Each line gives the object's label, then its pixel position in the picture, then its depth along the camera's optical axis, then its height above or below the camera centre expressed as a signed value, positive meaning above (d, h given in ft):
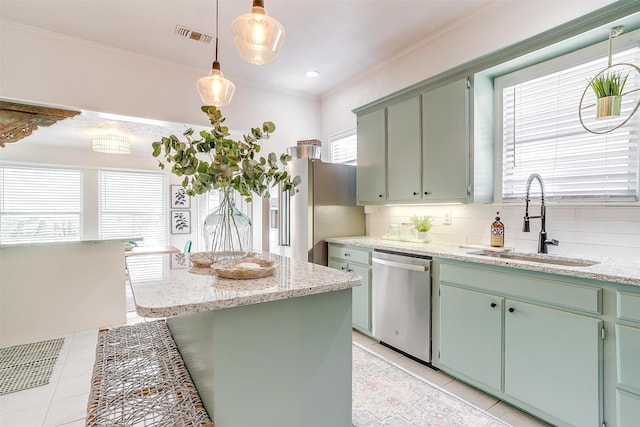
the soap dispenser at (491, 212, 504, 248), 8.05 -0.58
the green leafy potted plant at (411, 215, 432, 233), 9.83 -0.38
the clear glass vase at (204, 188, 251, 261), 4.96 -0.30
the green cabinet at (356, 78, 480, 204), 8.25 +1.97
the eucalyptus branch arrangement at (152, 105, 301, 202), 4.42 +0.74
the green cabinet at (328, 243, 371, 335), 9.96 -1.99
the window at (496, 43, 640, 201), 6.28 +1.64
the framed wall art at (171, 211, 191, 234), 22.17 -0.69
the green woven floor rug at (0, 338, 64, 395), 7.74 -4.25
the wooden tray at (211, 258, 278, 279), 4.20 -0.79
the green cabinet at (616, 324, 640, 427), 4.70 -2.52
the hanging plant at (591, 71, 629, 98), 5.69 +2.34
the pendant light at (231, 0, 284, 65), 5.13 +3.02
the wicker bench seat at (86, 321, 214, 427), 3.12 -2.02
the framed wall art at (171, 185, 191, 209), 22.16 +0.97
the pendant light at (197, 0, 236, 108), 6.95 +2.81
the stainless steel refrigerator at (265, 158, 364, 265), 11.32 +0.05
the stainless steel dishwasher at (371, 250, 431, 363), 8.07 -2.52
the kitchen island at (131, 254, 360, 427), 3.35 -1.58
